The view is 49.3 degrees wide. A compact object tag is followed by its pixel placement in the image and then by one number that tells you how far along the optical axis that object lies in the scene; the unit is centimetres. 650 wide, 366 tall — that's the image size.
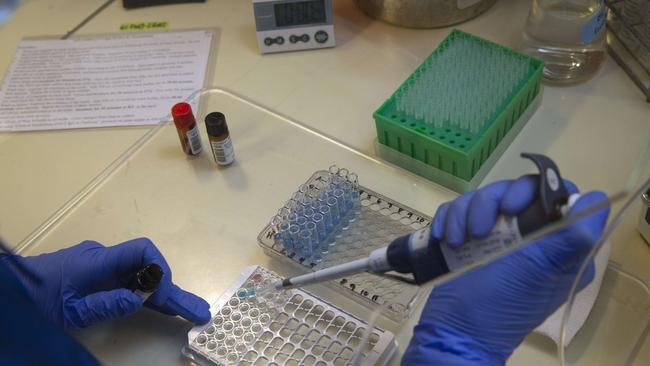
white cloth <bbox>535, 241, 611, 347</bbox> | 96
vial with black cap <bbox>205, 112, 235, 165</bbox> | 122
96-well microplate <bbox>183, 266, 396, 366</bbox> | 100
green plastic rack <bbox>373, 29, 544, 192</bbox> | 114
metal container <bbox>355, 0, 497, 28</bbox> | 142
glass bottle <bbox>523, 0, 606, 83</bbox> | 127
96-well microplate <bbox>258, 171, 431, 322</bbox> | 104
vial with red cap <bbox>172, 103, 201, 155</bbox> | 125
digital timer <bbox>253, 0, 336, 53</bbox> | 141
